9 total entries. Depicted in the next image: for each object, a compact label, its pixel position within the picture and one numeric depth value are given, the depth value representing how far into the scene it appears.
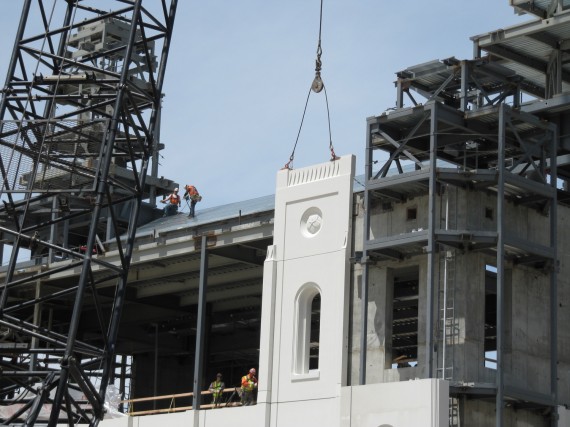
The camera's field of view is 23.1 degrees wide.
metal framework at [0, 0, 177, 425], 47.91
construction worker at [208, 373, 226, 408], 62.12
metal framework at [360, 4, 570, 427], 51.50
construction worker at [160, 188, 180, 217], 80.62
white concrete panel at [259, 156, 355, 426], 55.03
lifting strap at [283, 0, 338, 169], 57.53
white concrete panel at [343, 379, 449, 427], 49.72
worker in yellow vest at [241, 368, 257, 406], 59.19
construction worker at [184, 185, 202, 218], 73.88
